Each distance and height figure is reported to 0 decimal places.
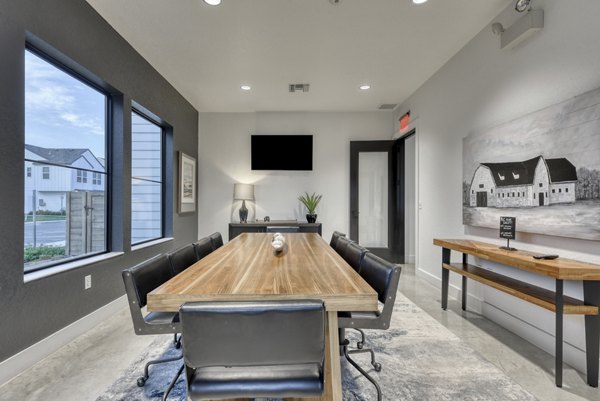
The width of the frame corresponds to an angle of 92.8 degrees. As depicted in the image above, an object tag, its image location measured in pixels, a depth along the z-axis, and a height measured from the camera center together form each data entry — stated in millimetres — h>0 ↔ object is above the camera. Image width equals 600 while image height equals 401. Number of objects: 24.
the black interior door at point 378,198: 5230 +61
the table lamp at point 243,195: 5166 +106
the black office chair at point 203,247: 2294 -400
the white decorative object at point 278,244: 2099 -318
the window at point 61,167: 2197 +295
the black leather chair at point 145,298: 1477 -511
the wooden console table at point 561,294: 1699 -636
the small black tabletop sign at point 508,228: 2324 -222
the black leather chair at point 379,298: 1484 -509
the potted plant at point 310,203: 5164 -37
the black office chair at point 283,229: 4129 -423
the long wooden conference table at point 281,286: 1159 -379
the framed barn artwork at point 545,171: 1834 +240
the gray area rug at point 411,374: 1689 -1147
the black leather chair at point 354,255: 1929 -389
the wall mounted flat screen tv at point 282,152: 5422 +929
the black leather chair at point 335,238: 2711 -359
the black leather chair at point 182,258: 1908 -409
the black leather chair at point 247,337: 929 -455
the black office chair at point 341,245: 2339 -381
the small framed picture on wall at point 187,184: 4629 +289
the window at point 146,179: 3631 +298
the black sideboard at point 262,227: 4879 -448
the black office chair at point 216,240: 2728 -394
